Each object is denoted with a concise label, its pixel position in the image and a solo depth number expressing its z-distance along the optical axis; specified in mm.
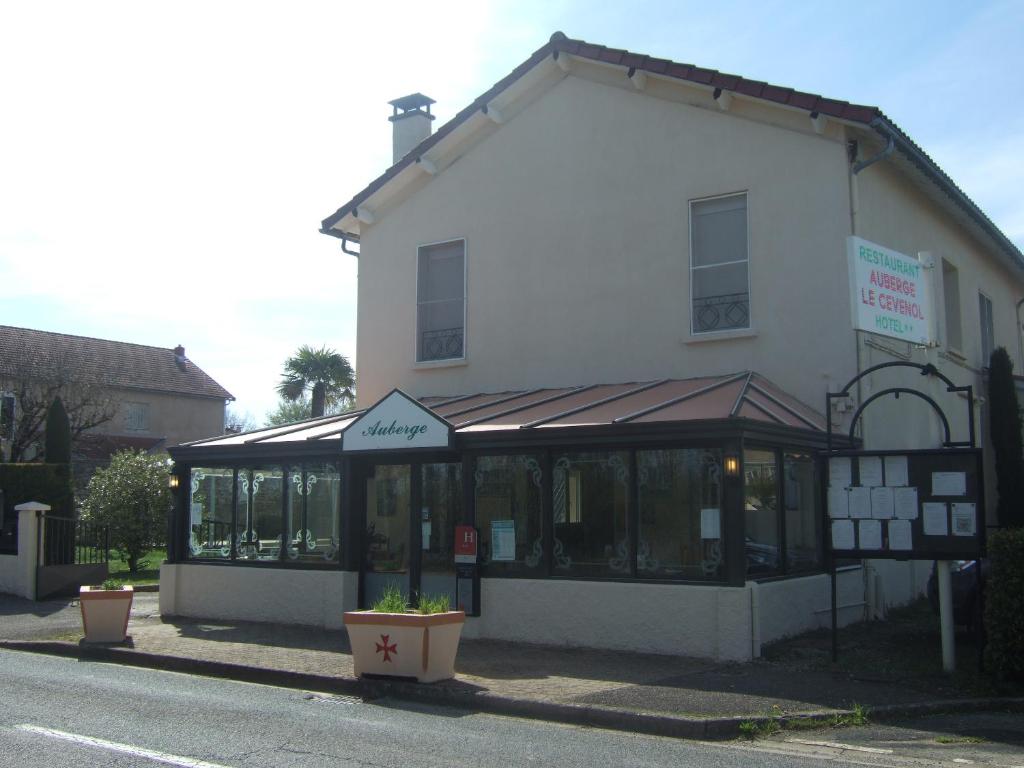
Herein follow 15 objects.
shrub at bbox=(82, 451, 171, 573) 23547
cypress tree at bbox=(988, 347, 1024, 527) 17078
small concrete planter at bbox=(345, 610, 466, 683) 9898
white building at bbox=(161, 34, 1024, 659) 11945
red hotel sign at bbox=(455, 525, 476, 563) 12859
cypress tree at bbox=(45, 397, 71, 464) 24109
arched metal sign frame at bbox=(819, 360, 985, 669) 10180
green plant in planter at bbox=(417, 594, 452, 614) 10195
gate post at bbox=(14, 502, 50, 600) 18375
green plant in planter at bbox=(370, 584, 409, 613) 10273
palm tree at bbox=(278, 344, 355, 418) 38625
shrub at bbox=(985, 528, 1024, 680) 9406
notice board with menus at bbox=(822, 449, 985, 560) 10211
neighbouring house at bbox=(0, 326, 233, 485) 34688
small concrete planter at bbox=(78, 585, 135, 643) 12727
